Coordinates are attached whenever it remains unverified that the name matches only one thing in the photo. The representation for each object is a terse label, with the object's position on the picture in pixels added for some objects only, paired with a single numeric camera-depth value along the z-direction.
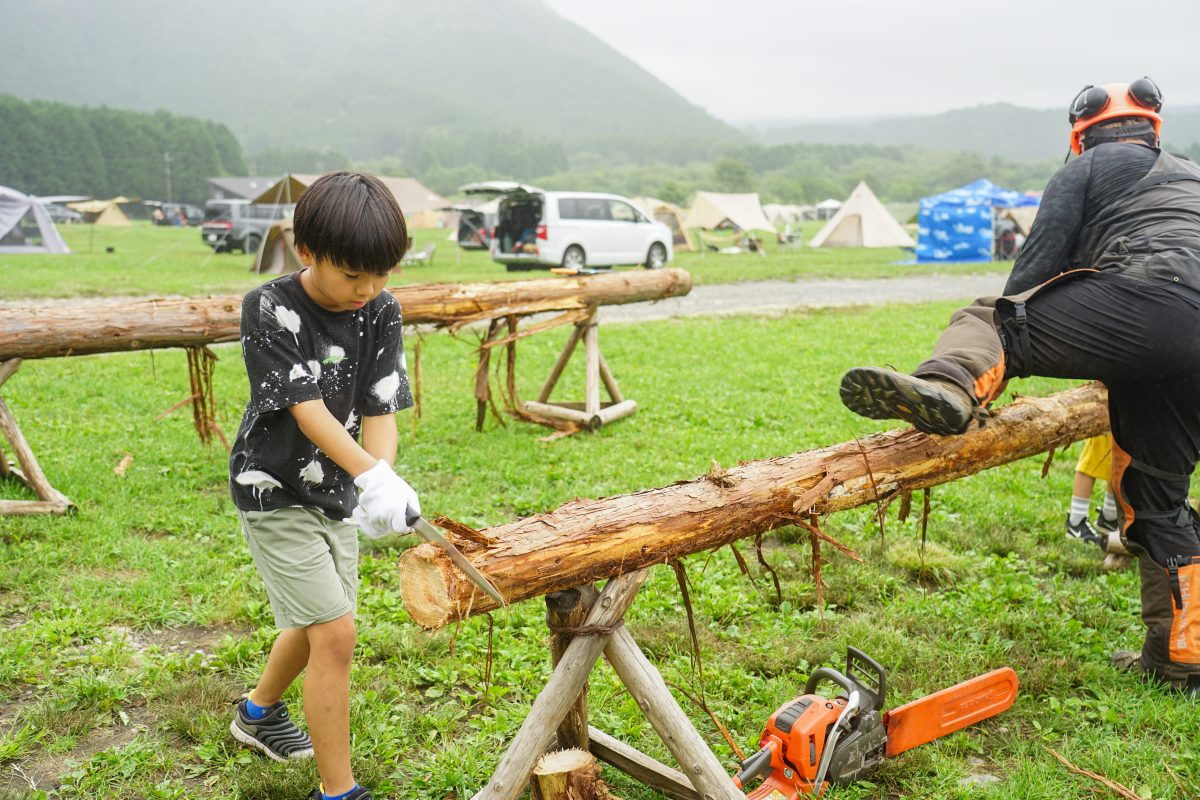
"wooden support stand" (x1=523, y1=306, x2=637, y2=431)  6.93
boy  2.17
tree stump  2.24
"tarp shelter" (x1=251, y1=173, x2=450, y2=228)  21.17
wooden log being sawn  2.19
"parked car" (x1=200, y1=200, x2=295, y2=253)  23.75
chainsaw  2.59
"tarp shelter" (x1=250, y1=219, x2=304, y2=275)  19.17
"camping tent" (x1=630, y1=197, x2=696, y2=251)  32.44
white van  20.06
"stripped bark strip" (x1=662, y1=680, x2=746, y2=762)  2.53
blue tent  25.77
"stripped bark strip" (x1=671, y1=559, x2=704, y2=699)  2.56
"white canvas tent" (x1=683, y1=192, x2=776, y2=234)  36.12
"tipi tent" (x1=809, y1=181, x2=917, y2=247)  32.38
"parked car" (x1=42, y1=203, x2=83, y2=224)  44.78
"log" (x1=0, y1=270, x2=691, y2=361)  4.97
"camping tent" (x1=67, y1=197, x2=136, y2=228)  46.62
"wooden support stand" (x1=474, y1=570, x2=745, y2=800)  2.27
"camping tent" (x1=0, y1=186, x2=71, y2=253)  23.61
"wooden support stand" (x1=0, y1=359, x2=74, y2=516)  4.87
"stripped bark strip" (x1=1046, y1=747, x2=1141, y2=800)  2.71
